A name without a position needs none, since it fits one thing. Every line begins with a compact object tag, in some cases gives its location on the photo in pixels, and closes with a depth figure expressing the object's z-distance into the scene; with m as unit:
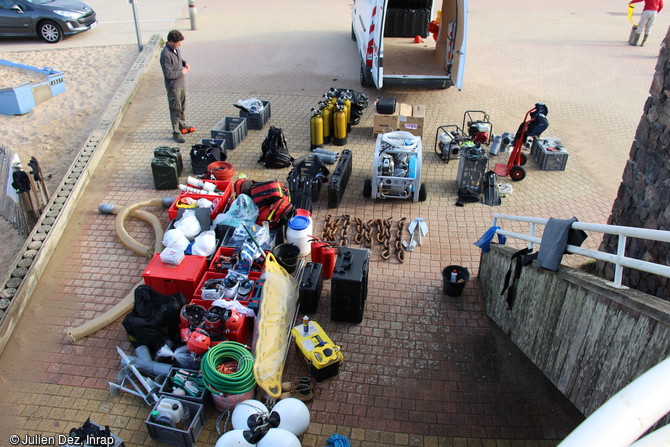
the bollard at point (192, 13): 18.43
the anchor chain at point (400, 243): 8.35
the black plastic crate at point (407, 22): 16.19
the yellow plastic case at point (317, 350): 6.18
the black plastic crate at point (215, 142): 10.62
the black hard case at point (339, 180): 9.38
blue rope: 5.41
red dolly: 9.98
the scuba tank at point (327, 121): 11.19
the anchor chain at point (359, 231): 8.71
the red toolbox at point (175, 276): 7.22
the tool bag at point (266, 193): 8.35
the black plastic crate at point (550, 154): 10.55
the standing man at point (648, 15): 16.70
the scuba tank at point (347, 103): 11.46
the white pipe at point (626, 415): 1.58
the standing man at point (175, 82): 10.69
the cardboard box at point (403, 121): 11.35
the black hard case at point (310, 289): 7.14
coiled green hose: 5.70
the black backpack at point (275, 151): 10.56
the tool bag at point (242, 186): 8.86
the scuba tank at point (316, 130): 10.98
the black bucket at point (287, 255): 7.63
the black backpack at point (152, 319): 6.51
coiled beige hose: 7.01
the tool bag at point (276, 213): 8.26
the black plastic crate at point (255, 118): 12.08
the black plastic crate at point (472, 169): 9.42
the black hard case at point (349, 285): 6.73
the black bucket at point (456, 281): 7.43
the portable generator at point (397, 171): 9.43
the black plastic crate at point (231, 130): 11.21
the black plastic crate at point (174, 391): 5.83
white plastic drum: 8.07
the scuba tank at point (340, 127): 11.16
